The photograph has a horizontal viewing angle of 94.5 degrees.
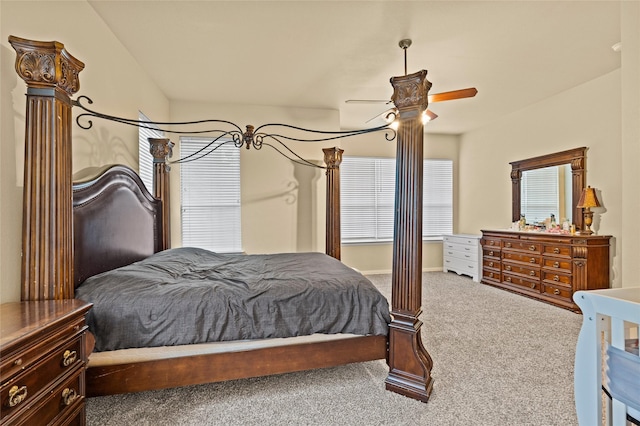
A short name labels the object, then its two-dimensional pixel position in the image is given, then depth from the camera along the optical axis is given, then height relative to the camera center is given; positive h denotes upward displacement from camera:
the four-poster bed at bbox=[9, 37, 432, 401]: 1.46 -0.24
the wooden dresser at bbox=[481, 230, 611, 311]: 3.51 -0.68
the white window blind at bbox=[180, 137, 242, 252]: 4.35 +0.21
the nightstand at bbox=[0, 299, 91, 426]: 0.97 -0.56
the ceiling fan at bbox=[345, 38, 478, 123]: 2.75 +1.12
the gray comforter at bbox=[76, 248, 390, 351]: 1.68 -0.58
